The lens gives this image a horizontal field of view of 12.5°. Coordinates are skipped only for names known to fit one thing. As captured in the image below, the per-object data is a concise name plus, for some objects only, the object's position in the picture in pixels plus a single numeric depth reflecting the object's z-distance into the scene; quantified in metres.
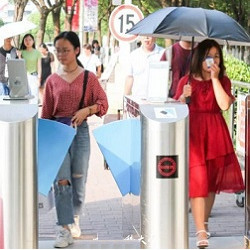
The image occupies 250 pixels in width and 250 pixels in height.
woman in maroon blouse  8.49
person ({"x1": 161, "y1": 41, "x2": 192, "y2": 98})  10.38
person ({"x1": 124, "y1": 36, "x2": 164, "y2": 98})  10.69
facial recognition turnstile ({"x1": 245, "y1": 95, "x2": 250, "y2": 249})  8.21
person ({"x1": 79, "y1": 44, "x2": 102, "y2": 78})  13.76
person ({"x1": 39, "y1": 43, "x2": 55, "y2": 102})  17.00
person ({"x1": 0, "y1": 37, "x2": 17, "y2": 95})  11.06
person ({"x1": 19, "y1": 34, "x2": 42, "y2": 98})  13.04
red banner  22.72
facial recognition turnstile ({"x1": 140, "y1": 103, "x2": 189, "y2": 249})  6.78
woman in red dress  8.48
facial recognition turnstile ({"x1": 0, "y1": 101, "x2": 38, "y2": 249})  6.61
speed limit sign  14.50
